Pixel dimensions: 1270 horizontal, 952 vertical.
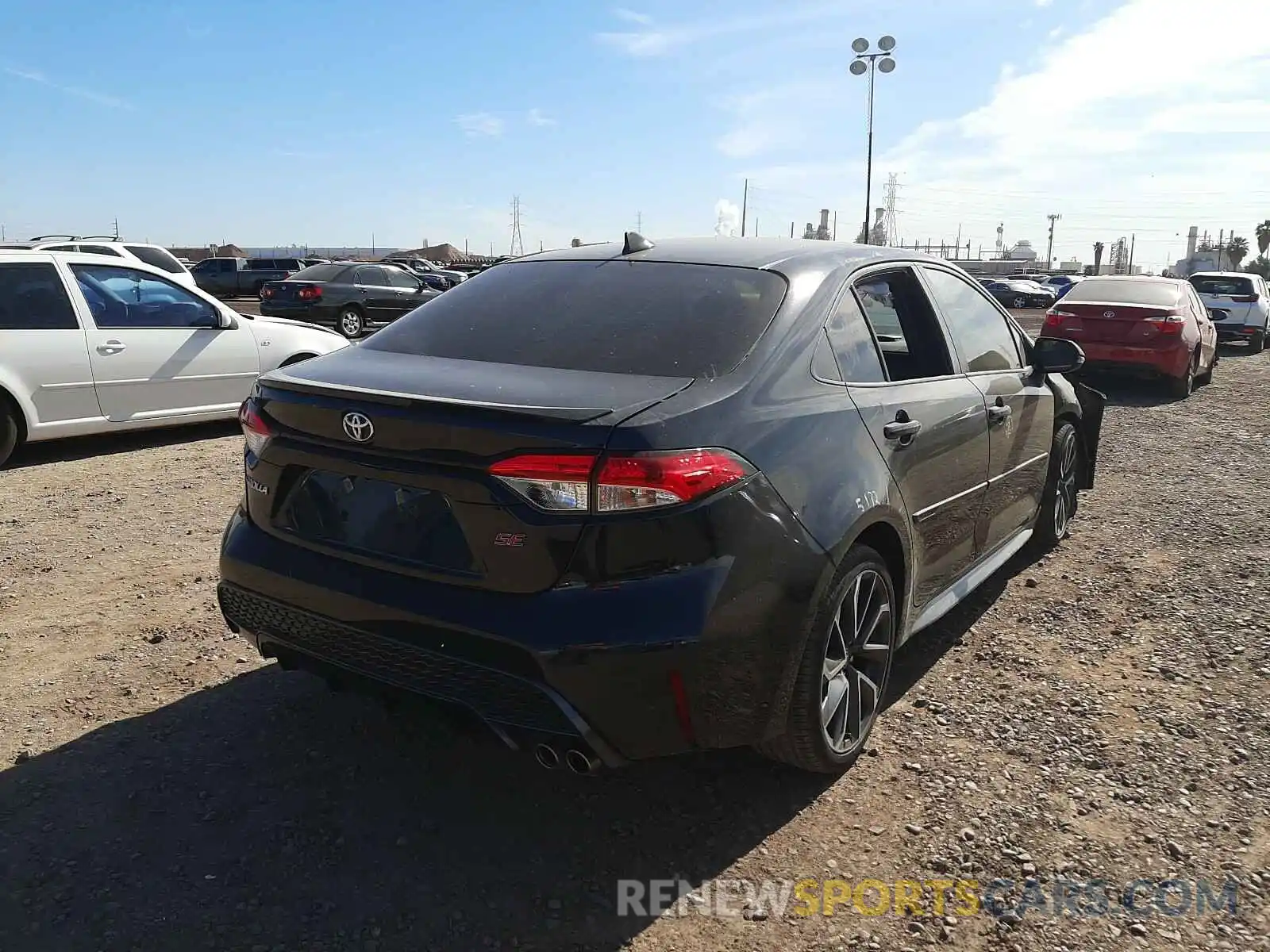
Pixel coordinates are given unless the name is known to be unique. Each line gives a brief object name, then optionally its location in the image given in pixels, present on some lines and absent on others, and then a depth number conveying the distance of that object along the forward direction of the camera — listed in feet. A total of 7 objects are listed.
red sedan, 38.06
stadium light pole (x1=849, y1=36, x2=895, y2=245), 87.76
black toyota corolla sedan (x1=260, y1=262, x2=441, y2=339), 62.64
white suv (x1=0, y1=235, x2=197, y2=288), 52.11
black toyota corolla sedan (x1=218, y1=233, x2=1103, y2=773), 7.82
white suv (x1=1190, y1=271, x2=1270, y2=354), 63.52
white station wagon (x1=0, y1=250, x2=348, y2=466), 22.94
